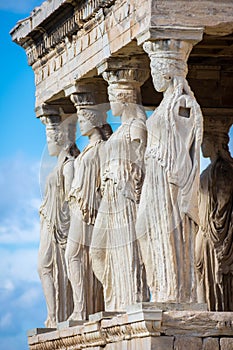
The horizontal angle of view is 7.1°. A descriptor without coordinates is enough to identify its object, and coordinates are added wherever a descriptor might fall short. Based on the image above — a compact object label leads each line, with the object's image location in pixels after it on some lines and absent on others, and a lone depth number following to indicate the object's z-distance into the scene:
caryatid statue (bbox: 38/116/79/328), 25.81
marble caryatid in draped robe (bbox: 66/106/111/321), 24.17
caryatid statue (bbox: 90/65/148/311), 22.75
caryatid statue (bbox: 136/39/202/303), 20.97
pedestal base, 20.45
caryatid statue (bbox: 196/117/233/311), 25.44
